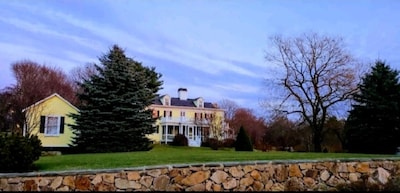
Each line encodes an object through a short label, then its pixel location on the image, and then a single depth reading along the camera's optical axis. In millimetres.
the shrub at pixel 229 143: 32938
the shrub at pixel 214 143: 31209
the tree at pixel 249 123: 45047
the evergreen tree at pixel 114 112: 16969
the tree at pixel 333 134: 27141
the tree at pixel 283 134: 32469
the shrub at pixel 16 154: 8383
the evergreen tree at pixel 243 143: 23672
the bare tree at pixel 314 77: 24703
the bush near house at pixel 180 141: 33781
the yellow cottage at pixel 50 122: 21984
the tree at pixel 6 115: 22484
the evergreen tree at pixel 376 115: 18078
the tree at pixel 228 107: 49812
